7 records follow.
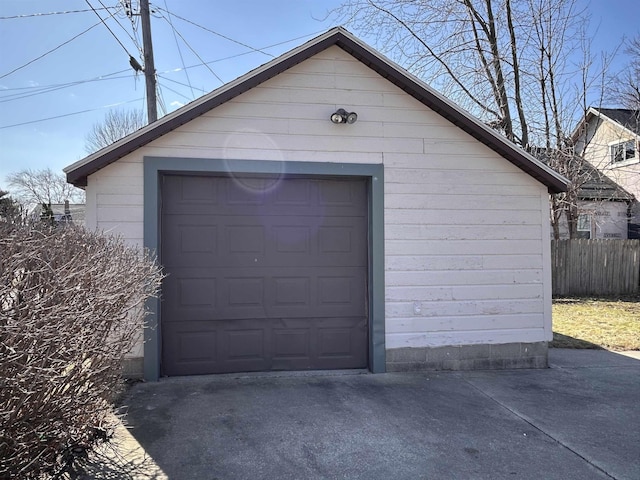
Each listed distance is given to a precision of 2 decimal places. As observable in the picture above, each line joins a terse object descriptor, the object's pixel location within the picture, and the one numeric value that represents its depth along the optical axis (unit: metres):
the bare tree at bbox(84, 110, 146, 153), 24.44
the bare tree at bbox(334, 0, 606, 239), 12.09
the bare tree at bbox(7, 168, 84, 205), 25.81
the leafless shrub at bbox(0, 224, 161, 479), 2.15
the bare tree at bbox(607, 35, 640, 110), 15.15
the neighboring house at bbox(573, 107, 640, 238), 17.41
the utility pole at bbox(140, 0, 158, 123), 10.27
